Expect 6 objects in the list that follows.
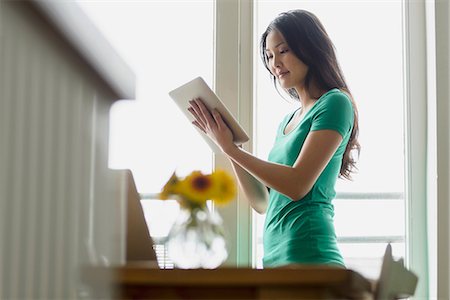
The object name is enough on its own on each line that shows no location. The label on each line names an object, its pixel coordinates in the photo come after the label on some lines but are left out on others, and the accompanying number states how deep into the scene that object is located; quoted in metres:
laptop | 2.99
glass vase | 2.48
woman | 3.25
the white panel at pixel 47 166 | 2.00
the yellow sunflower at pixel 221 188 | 2.53
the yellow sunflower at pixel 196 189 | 2.51
